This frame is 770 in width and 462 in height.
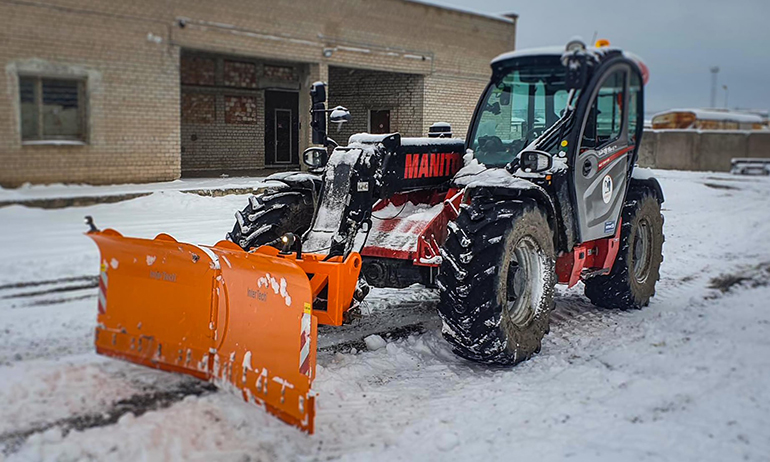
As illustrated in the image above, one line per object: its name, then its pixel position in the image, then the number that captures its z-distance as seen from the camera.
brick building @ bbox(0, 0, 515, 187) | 10.80
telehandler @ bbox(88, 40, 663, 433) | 4.28
